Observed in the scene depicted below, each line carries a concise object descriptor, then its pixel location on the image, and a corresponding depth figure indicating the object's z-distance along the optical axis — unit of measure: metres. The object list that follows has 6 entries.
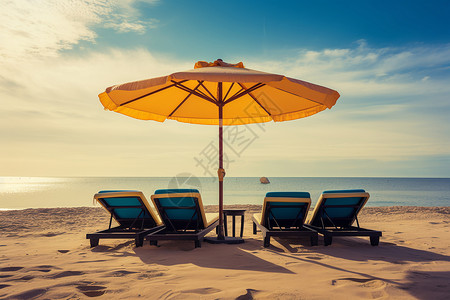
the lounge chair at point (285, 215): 4.90
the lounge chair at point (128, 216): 4.93
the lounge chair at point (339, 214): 4.99
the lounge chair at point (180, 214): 4.72
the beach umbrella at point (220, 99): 3.99
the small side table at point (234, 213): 5.74
